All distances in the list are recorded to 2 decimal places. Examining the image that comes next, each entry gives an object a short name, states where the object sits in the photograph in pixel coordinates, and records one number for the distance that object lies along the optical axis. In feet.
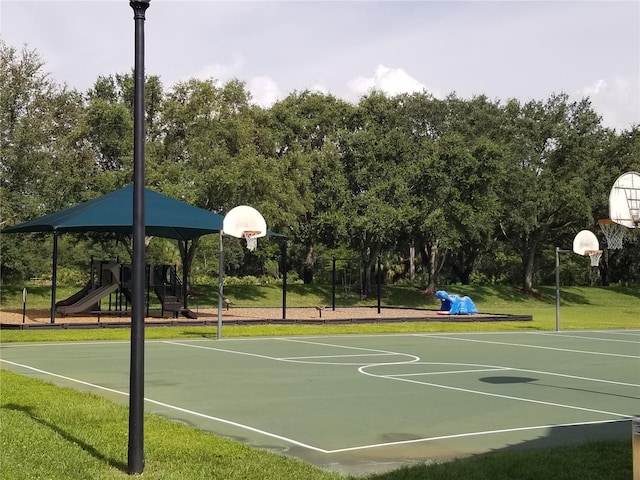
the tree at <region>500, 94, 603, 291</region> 146.92
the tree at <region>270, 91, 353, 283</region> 134.00
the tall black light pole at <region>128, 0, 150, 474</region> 20.17
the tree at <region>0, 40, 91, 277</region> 112.68
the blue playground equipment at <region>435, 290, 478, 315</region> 105.29
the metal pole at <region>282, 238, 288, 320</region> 90.17
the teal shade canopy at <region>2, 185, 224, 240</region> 78.84
